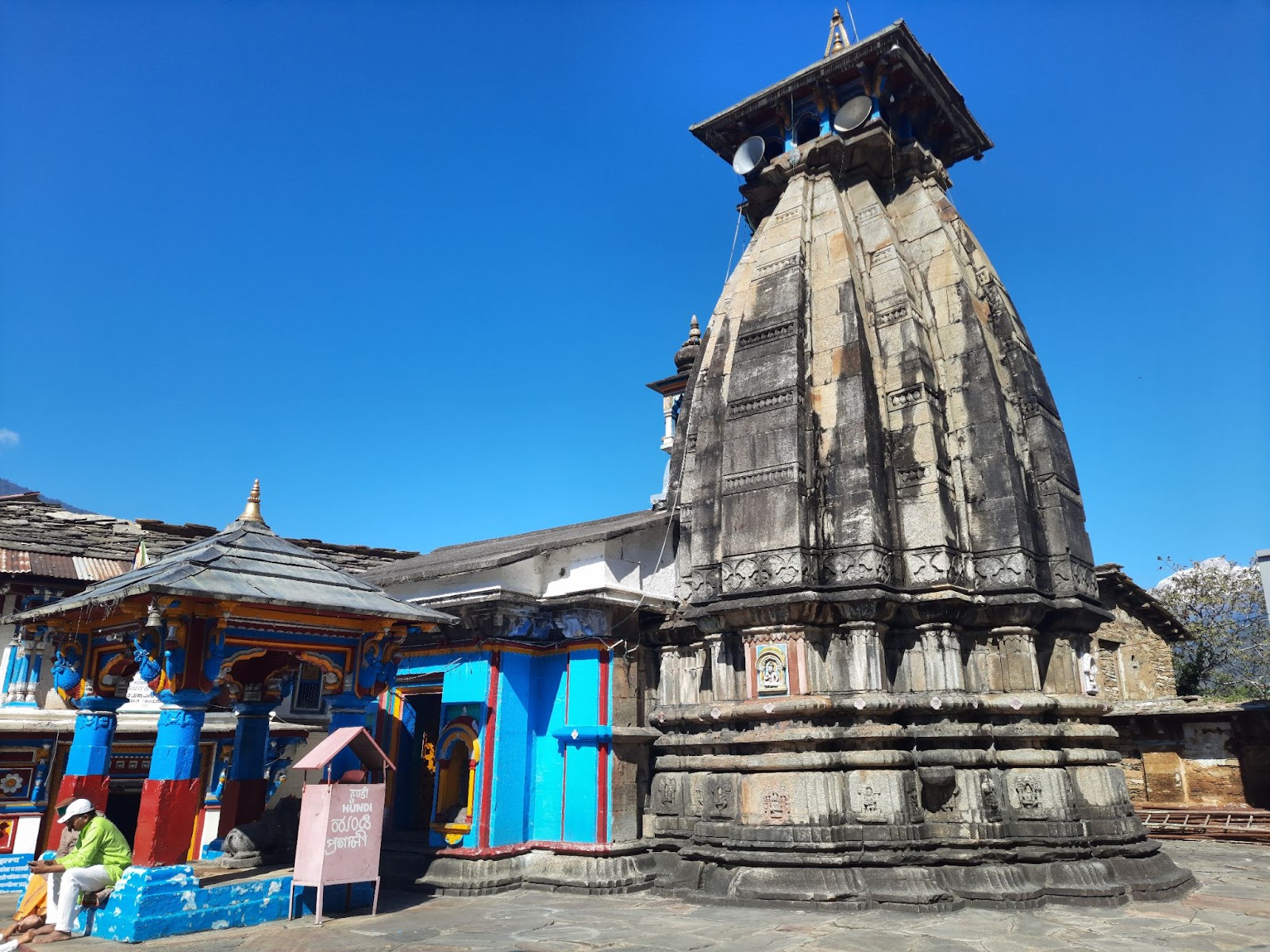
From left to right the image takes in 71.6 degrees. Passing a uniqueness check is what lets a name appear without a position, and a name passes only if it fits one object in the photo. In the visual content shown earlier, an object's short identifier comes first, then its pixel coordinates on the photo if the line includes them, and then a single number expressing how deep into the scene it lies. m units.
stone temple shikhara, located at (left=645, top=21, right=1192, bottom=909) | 11.81
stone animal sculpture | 13.40
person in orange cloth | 9.25
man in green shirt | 9.28
